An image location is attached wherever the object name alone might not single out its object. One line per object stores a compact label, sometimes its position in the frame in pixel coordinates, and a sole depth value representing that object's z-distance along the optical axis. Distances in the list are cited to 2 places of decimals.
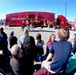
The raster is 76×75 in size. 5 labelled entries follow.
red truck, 13.29
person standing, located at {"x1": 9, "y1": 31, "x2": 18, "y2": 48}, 3.12
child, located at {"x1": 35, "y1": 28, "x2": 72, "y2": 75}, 1.66
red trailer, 15.78
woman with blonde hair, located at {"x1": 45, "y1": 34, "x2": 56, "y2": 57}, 3.15
